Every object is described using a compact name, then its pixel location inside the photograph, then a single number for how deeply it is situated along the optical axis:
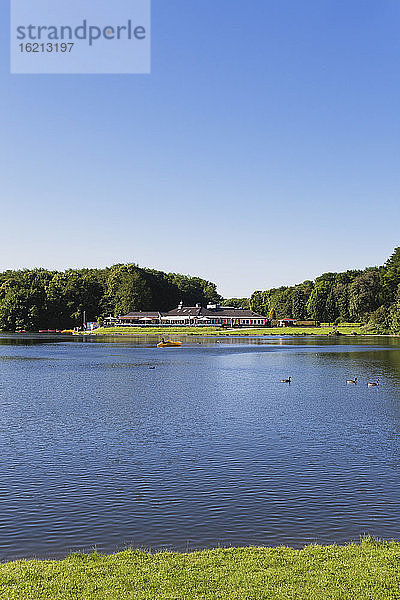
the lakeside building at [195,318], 195.75
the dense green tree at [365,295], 160.00
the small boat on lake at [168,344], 106.16
